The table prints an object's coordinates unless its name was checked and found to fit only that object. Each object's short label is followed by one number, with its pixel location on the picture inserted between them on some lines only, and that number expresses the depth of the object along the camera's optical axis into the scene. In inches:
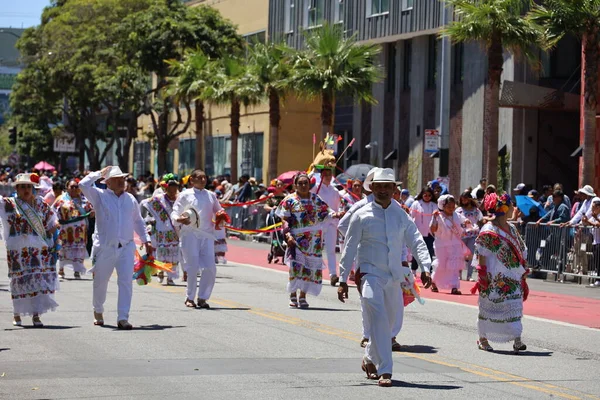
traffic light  2716.5
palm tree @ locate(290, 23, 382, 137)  1525.6
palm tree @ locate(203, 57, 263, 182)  1745.8
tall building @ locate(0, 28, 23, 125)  6036.9
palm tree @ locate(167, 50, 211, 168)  1915.6
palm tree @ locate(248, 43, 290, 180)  1705.5
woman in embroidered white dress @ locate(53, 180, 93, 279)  887.7
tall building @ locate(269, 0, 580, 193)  1501.0
